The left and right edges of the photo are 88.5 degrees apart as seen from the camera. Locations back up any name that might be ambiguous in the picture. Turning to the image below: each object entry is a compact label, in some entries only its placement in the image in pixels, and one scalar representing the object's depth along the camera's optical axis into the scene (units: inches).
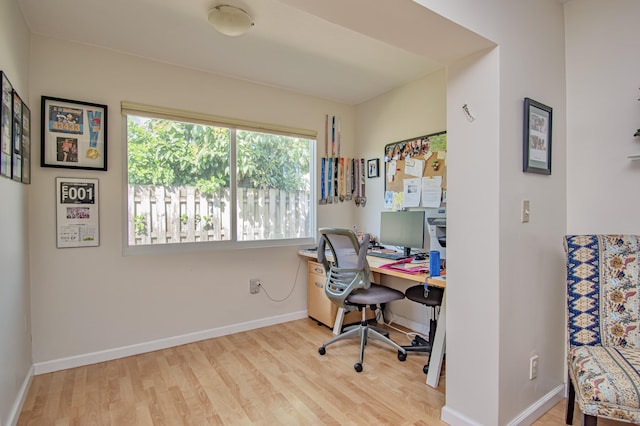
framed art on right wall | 66.4
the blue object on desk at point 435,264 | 84.8
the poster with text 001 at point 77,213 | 94.2
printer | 97.8
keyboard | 110.4
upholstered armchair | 59.2
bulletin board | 113.3
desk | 83.6
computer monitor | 109.6
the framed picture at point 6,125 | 62.5
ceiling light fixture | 77.6
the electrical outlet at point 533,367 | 69.7
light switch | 66.4
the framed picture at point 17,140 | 71.7
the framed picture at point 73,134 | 92.0
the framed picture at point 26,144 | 80.8
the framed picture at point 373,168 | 139.1
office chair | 97.3
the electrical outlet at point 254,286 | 126.6
